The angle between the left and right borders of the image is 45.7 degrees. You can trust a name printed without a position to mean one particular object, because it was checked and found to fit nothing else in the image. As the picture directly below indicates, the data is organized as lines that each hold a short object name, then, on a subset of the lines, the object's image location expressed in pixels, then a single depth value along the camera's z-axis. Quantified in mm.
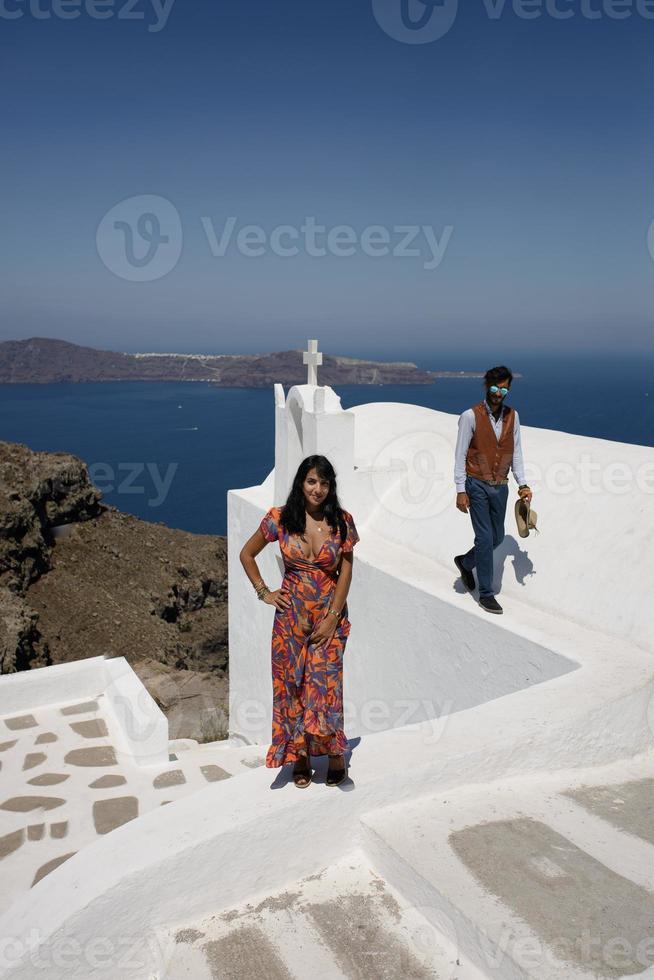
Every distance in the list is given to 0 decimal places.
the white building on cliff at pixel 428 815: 2271
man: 4926
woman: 2971
